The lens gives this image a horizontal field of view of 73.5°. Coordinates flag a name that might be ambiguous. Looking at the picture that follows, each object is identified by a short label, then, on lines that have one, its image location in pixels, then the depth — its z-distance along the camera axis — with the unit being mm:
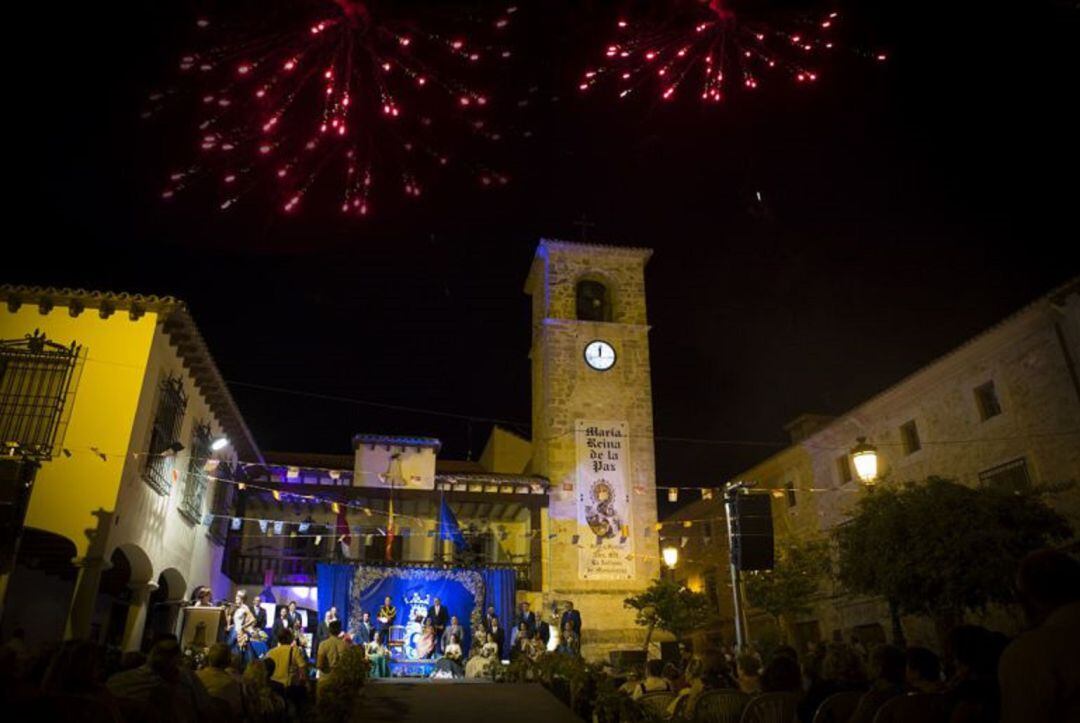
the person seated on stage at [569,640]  16469
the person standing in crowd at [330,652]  9953
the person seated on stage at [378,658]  15359
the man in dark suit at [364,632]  17672
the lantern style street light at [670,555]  18531
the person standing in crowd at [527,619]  17797
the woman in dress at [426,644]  16906
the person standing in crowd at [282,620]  14241
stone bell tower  22453
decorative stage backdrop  18188
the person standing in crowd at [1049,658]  2018
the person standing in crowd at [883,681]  4145
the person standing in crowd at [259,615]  15495
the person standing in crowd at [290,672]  9547
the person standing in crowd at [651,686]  8188
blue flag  21312
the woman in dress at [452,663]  16078
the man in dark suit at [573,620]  17734
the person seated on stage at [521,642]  15605
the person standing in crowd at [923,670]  3988
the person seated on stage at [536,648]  15381
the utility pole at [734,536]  11777
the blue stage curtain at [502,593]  19484
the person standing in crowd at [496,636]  17500
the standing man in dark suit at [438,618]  17578
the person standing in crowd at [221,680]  6109
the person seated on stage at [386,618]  17281
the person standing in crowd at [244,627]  13547
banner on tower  22750
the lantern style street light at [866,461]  10344
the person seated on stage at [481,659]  15446
